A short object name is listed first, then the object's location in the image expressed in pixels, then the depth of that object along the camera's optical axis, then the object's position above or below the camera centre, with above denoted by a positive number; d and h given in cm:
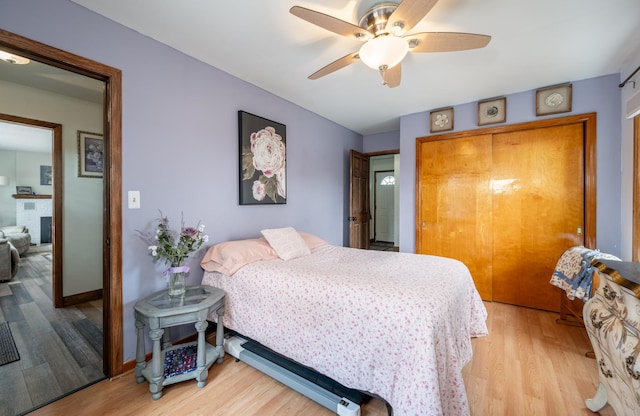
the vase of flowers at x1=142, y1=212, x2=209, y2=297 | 174 -33
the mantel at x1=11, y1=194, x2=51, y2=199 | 604 +23
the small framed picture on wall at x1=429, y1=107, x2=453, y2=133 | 327 +115
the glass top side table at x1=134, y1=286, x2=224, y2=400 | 154 -76
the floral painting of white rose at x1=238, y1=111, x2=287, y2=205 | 259 +51
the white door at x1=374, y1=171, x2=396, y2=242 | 727 +3
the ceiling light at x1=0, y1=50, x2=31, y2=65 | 195 +119
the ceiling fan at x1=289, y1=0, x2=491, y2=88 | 137 +103
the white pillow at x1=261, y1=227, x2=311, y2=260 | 228 -36
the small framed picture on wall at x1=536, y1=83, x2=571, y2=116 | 263 +115
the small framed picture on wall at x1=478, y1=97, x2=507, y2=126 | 296 +115
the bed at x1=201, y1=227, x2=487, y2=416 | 119 -64
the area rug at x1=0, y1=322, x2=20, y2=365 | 189 -115
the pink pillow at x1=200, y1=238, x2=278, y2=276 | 200 -42
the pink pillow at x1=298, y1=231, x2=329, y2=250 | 271 -39
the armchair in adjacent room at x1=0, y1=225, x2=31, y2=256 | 488 -62
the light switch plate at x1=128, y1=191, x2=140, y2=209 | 182 +5
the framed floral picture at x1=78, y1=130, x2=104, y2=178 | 309 +64
